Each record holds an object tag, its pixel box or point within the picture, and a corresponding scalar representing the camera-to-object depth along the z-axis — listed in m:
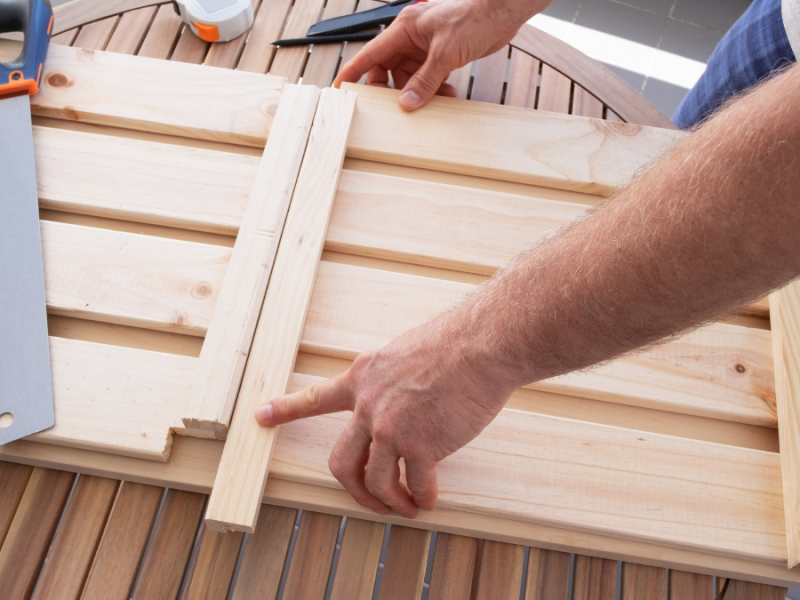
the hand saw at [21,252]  0.72
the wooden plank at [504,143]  0.96
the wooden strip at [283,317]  0.69
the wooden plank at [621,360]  0.79
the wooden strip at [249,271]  0.72
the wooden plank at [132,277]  0.79
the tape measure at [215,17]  1.15
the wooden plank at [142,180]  0.87
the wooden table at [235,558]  0.72
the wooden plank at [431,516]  0.73
